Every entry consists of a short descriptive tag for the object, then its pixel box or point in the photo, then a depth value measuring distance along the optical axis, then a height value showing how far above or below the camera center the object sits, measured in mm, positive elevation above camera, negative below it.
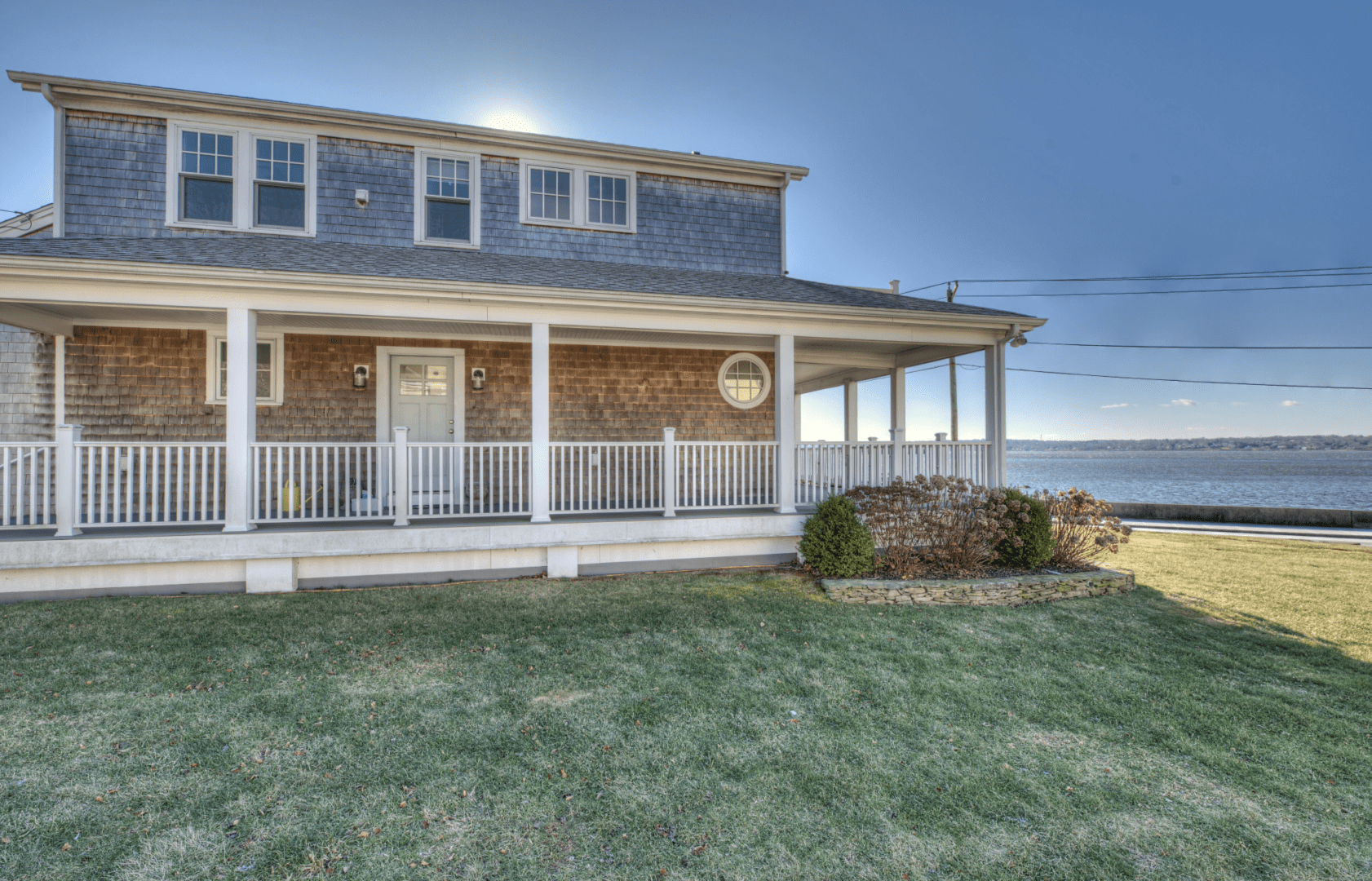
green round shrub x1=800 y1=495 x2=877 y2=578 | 6473 -1155
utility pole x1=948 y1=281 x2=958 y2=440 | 17750 +1788
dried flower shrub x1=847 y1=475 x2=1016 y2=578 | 6551 -984
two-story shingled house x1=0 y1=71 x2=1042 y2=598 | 5844 +1485
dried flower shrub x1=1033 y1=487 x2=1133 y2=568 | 7062 -1036
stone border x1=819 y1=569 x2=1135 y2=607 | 6039 -1609
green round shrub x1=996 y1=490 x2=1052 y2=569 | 6793 -1167
